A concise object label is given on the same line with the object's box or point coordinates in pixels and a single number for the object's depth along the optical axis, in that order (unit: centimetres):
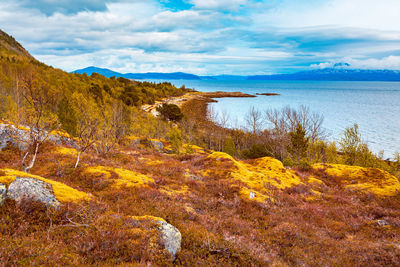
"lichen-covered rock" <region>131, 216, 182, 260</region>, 645
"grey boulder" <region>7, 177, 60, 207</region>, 705
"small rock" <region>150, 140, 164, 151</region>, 3750
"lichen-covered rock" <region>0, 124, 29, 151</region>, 1520
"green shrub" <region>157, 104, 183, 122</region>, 8481
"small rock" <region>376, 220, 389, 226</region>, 1109
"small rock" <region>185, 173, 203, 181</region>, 1542
